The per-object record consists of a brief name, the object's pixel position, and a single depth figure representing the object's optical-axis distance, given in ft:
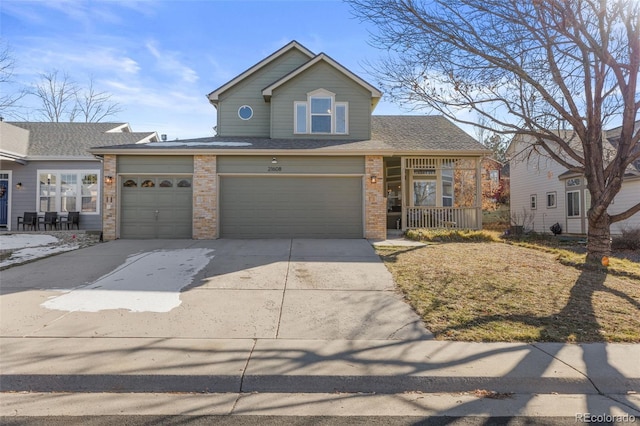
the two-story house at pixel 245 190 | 40.98
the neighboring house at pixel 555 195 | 53.57
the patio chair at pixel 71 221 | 50.01
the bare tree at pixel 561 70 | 25.89
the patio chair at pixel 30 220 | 49.14
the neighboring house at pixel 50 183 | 51.47
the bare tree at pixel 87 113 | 103.35
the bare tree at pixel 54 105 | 98.99
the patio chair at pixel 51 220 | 49.44
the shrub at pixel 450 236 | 41.95
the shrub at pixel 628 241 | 44.14
